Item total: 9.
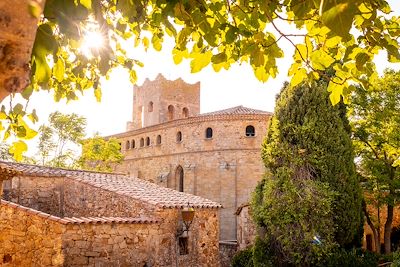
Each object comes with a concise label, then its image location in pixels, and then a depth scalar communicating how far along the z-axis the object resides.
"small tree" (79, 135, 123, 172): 32.41
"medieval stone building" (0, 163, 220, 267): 9.05
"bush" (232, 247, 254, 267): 16.69
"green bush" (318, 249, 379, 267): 13.34
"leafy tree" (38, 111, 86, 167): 31.84
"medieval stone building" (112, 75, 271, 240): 28.23
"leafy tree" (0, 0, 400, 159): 2.36
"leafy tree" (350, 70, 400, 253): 16.00
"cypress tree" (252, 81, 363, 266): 13.57
